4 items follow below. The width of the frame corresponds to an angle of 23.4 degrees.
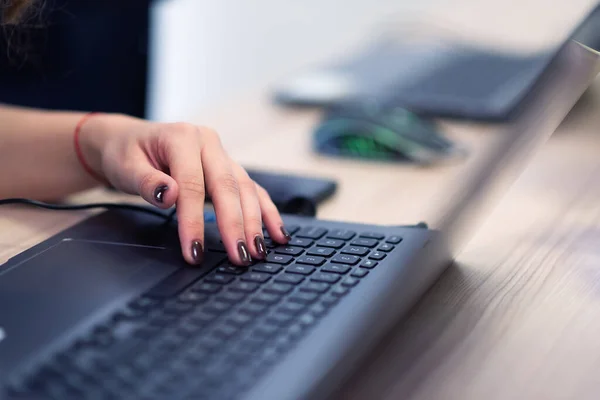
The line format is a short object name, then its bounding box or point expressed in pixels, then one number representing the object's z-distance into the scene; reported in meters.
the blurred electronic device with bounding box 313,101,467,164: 1.08
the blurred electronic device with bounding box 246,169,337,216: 0.94
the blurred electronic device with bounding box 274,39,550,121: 1.18
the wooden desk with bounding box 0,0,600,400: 0.73
